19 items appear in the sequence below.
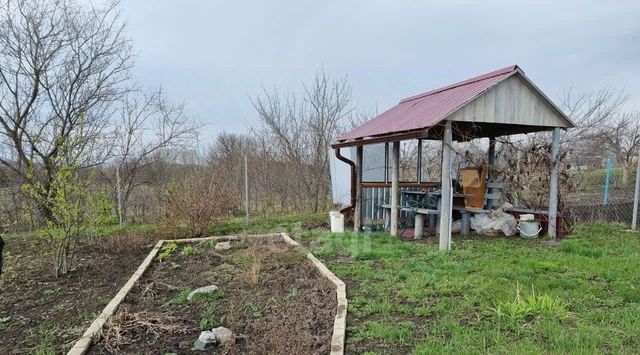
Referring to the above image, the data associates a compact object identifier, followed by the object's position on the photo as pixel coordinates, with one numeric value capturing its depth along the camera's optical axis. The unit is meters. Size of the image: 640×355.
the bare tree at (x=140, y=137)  11.95
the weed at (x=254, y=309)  3.76
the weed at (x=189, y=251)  6.85
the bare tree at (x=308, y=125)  13.56
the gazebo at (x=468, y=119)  6.40
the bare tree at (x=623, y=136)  15.94
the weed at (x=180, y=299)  4.21
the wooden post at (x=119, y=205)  9.46
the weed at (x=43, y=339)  3.12
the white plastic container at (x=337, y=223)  8.49
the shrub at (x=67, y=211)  5.40
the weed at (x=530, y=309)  3.35
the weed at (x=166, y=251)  6.36
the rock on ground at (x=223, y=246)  7.15
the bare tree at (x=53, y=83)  9.37
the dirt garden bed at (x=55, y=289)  3.51
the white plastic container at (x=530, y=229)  7.58
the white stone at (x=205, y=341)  3.13
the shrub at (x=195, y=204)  8.45
